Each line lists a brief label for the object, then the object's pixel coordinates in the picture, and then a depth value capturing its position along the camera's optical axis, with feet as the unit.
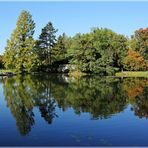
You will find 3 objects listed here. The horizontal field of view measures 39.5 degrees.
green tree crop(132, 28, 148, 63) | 143.23
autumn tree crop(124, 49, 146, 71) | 131.38
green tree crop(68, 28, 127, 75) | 127.22
